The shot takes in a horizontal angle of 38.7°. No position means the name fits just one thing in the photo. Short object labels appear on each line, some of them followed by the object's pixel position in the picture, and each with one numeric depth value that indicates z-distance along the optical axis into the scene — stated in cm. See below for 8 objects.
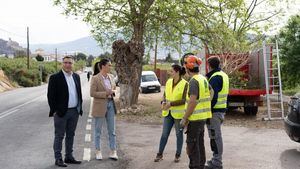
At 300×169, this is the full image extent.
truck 1422
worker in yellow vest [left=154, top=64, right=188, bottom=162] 742
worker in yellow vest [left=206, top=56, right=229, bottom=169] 687
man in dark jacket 752
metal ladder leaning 1363
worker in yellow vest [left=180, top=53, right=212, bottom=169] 634
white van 3253
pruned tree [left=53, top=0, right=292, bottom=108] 1723
